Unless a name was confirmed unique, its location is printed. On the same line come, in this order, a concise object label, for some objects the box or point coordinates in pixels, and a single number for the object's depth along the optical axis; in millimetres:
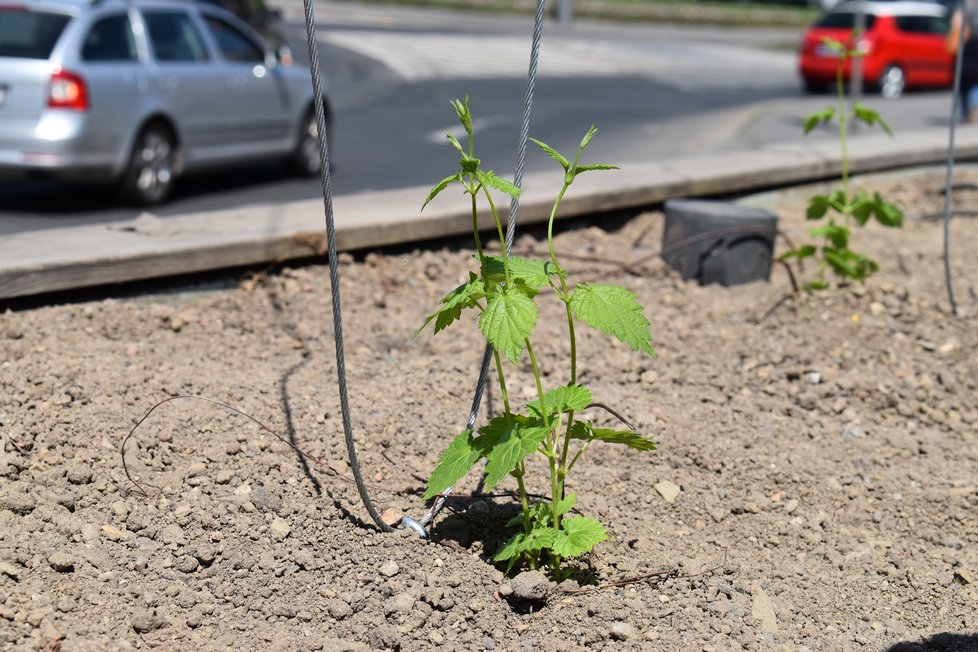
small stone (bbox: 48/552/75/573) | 3219
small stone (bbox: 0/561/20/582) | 3170
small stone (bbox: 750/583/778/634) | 3369
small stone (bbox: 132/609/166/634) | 3074
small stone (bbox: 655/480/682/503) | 3973
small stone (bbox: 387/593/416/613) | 3250
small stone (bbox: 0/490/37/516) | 3418
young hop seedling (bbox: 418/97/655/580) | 2998
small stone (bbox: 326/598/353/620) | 3227
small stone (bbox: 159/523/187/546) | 3420
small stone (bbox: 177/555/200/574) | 3326
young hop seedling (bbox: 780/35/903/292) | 5848
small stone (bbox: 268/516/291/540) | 3516
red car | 21125
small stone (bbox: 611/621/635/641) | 3230
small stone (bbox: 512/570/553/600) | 3287
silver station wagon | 8656
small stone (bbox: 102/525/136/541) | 3402
